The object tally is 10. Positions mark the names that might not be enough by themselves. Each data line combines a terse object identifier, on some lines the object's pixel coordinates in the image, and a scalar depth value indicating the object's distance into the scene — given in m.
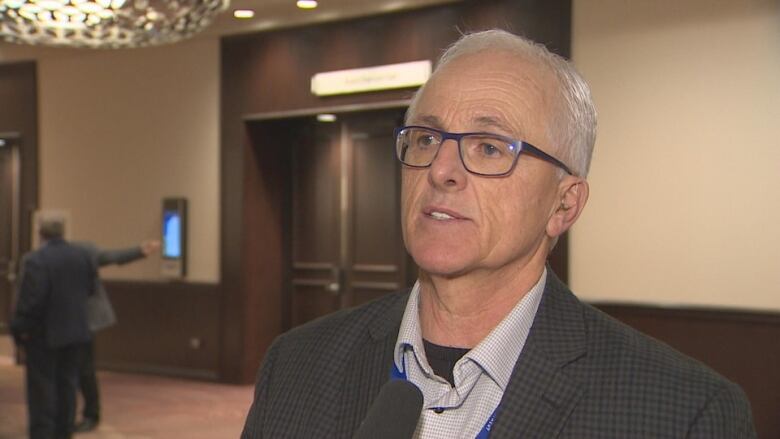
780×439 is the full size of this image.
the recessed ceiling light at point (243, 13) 8.92
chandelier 6.88
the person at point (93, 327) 7.15
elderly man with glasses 1.46
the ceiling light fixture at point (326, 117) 9.21
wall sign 8.23
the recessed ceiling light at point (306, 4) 8.45
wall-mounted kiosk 10.07
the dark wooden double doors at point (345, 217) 9.07
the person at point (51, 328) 6.54
